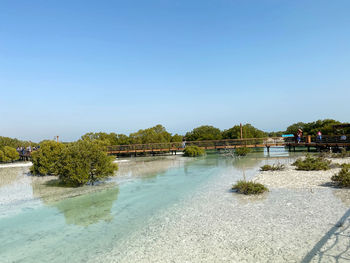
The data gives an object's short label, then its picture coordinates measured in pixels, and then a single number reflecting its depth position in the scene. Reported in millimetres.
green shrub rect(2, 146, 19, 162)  29425
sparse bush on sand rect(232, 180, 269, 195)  9047
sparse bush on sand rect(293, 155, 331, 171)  13320
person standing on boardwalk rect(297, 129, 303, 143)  26964
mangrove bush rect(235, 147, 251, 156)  25639
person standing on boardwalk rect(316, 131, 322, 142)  24406
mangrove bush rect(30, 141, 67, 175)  16609
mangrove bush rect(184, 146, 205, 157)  27734
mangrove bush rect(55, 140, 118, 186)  12156
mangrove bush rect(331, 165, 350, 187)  9098
